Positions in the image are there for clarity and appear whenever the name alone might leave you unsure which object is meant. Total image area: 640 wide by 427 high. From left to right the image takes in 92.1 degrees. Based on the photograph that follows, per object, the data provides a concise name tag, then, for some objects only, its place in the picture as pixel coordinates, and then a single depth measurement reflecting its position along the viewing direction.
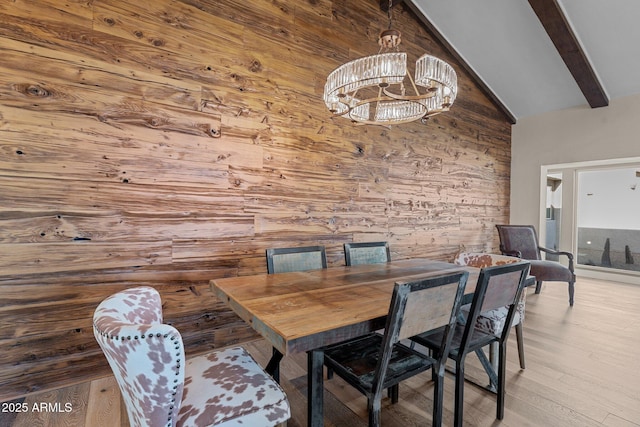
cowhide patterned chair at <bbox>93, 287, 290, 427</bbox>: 0.91
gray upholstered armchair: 4.28
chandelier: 1.81
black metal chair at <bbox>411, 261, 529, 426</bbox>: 1.57
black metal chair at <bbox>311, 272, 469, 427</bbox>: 1.25
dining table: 1.19
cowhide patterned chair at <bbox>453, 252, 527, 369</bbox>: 2.12
